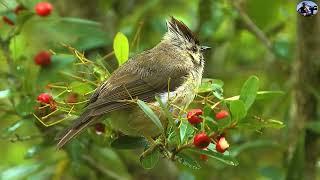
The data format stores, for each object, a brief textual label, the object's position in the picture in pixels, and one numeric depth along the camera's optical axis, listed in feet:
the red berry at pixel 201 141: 23.25
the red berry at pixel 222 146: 24.16
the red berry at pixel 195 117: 24.22
